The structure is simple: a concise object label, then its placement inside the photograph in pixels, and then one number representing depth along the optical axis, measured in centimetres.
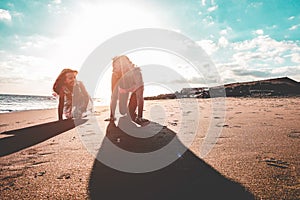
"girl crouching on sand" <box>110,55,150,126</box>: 483
